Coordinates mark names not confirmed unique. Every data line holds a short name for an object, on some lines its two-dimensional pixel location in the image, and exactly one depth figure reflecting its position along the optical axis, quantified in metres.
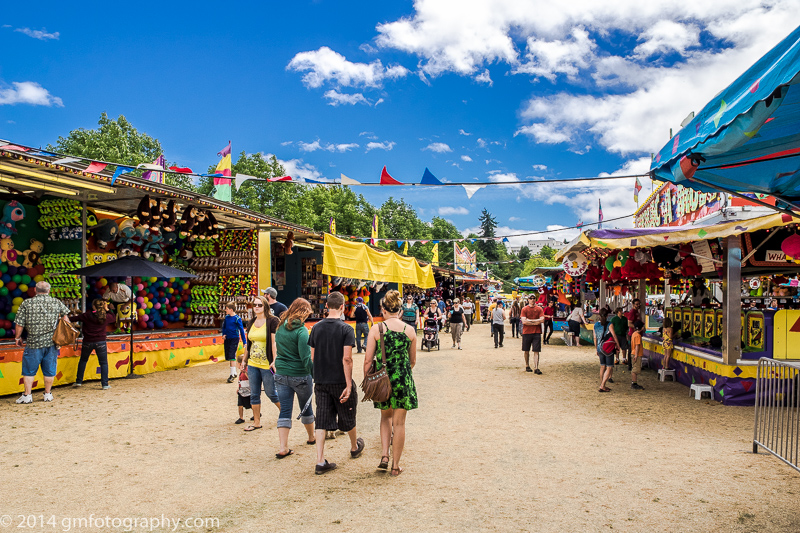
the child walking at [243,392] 6.24
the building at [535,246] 148.98
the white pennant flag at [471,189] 8.31
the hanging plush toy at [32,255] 9.46
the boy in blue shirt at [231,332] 9.11
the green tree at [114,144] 31.50
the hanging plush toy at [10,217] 8.93
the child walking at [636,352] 9.07
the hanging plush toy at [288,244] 13.91
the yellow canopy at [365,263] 13.50
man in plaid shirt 7.49
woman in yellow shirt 5.81
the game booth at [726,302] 7.65
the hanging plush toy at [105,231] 10.49
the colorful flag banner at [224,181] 11.58
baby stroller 16.20
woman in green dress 4.54
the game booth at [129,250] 8.64
